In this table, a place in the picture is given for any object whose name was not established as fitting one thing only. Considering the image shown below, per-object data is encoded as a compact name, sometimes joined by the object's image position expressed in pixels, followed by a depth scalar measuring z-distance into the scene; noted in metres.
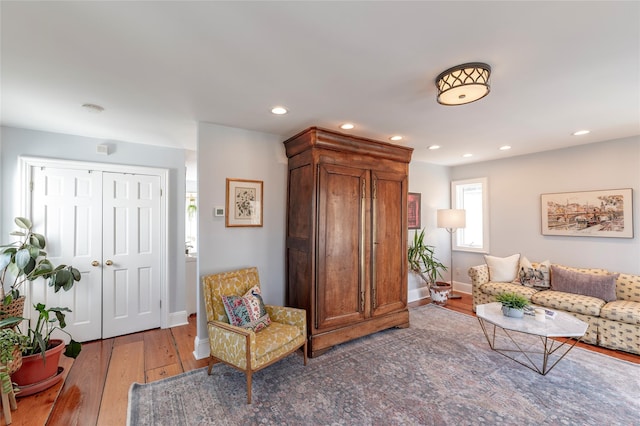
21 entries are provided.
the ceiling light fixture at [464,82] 1.74
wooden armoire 2.90
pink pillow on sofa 3.19
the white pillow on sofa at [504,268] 4.06
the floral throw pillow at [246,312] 2.48
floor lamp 4.74
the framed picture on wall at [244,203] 2.98
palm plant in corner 4.50
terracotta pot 2.21
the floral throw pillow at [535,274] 3.75
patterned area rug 1.96
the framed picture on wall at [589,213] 3.45
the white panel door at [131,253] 3.32
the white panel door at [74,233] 2.98
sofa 2.88
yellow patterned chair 2.19
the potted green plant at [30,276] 2.28
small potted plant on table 2.63
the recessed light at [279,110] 2.48
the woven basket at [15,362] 1.98
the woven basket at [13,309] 2.33
